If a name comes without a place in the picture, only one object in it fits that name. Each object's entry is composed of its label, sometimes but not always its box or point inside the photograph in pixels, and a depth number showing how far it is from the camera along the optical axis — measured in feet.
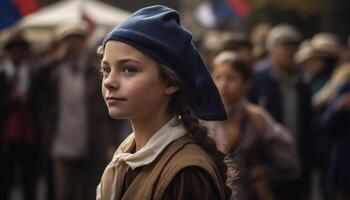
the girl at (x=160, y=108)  14.61
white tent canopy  74.89
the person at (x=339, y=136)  38.84
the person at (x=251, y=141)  28.45
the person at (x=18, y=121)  43.94
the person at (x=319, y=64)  47.25
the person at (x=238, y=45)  38.43
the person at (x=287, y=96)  39.78
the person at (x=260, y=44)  53.90
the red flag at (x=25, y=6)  38.45
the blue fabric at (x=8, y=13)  37.04
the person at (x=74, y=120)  43.97
